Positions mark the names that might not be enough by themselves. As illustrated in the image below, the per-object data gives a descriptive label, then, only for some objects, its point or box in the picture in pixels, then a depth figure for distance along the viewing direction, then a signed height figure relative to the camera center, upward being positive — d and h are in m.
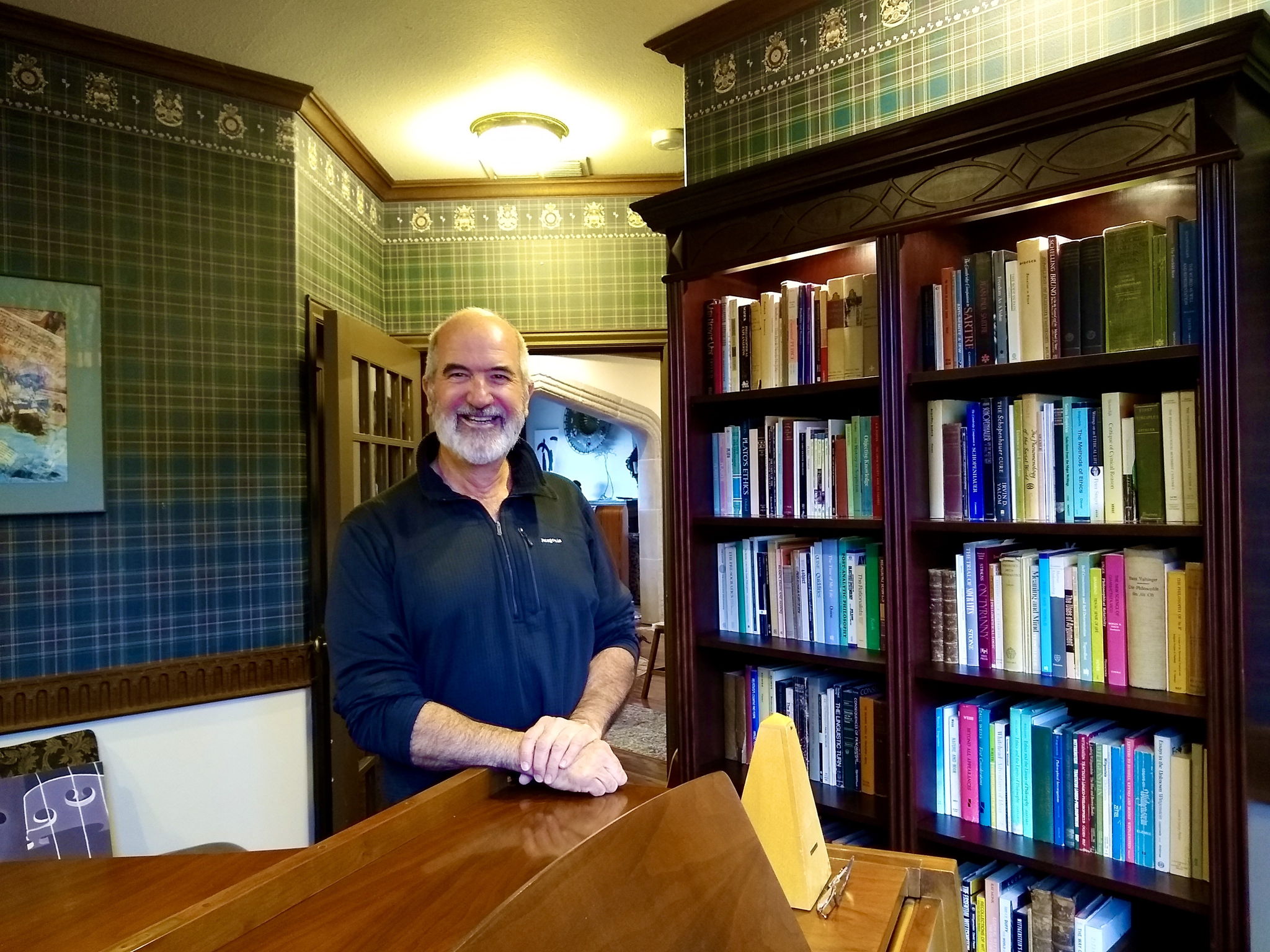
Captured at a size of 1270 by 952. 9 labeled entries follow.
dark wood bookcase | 1.49 +0.22
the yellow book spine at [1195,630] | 1.59 -0.29
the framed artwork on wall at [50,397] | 2.41 +0.28
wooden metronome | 0.88 -0.34
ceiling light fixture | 3.06 +1.27
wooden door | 2.82 +0.18
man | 1.36 -0.19
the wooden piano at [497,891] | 0.60 -0.34
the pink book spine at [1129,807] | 1.68 -0.65
